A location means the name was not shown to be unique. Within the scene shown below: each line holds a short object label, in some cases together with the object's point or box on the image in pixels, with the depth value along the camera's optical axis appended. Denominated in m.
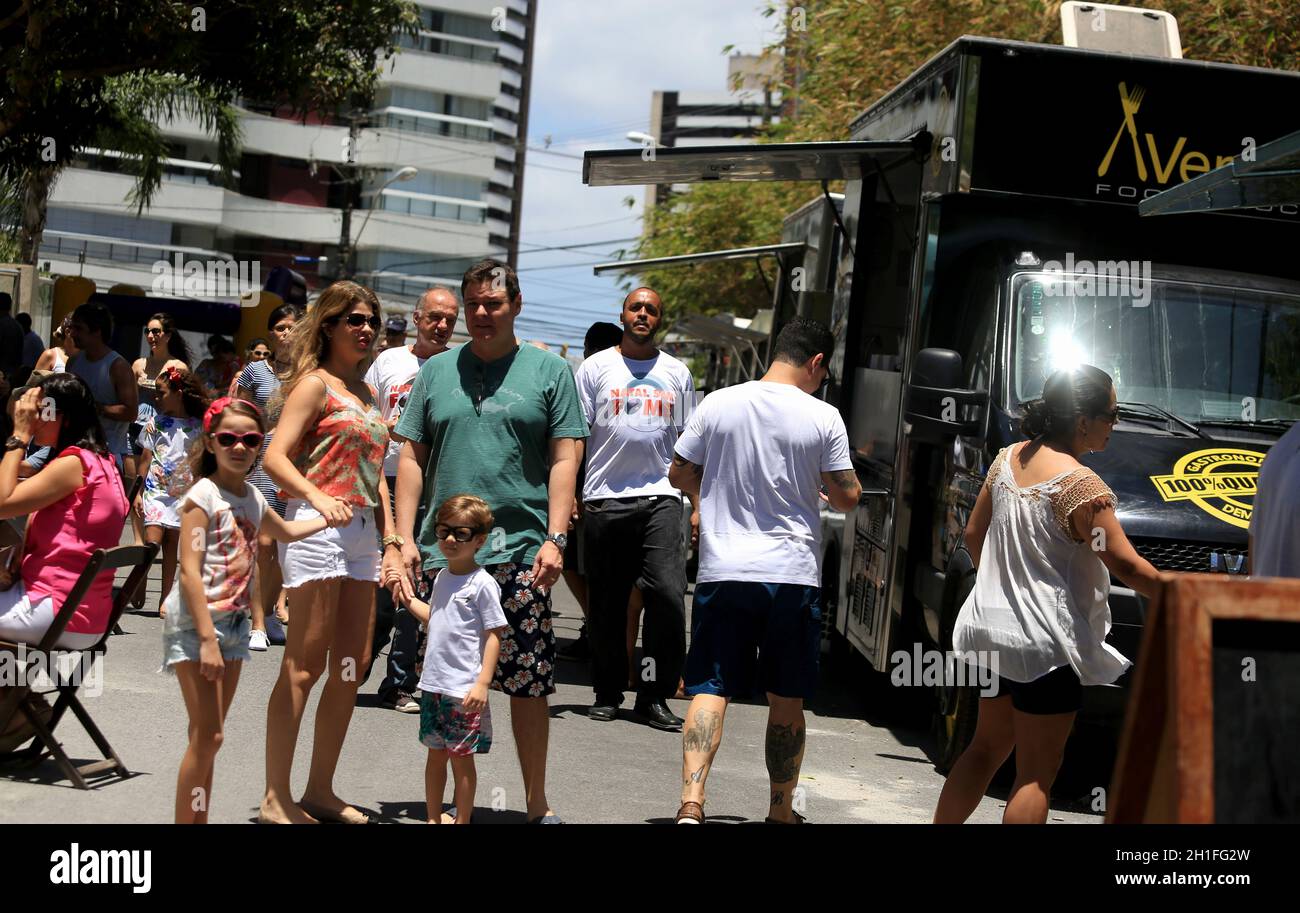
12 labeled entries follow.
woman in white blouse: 5.41
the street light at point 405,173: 48.58
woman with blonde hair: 5.67
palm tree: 31.36
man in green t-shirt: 5.83
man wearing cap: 11.12
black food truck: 7.53
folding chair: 6.14
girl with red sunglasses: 5.07
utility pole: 48.47
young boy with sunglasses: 5.63
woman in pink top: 6.21
